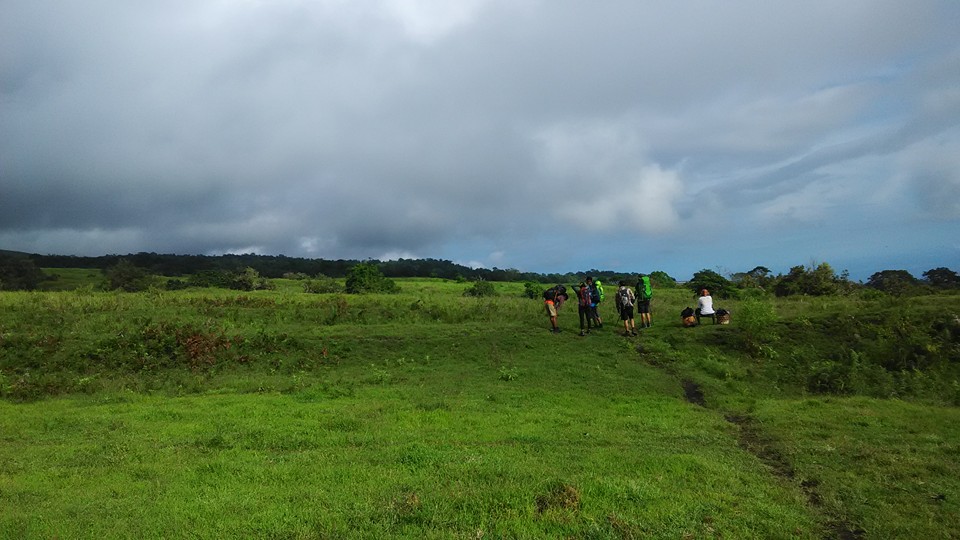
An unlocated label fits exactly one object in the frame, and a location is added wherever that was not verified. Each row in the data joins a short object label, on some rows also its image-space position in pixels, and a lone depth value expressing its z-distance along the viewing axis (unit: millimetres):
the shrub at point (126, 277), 48844
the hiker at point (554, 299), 23844
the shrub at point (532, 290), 54788
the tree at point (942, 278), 37875
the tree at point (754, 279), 47469
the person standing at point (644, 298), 23659
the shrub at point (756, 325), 20375
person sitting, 24078
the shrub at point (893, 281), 34209
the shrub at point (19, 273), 56656
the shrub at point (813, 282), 39938
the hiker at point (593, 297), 23992
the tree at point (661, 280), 63350
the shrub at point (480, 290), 50772
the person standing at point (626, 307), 23062
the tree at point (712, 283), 46844
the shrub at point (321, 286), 51312
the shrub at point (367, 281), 51625
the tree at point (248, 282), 57188
